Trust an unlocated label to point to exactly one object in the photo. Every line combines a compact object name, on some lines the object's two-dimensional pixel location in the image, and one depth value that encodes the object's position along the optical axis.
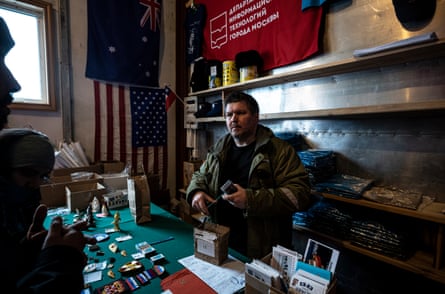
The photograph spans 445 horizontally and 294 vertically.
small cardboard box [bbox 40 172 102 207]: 1.81
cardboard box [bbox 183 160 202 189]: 2.93
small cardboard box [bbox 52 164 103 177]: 2.17
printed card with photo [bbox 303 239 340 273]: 0.77
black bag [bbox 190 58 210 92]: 2.99
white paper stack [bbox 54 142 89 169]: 2.38
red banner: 1.99
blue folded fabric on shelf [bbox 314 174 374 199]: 1.55
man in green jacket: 1.32
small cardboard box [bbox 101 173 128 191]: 2.12
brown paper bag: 1.54
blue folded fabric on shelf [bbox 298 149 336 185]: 1.76
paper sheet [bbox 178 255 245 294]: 0.92
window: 2.36
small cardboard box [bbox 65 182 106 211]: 1.75
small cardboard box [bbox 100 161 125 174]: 2.56
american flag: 2.90
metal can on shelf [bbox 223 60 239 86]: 2.50
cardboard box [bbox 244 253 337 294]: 0.71
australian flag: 2.75
